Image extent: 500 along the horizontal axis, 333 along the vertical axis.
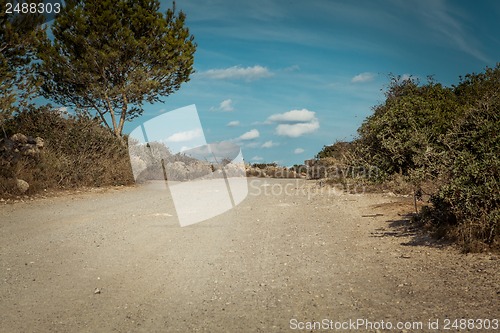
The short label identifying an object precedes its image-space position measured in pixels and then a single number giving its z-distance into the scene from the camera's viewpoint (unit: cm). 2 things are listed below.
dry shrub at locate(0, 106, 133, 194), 1659
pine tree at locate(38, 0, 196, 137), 2570
